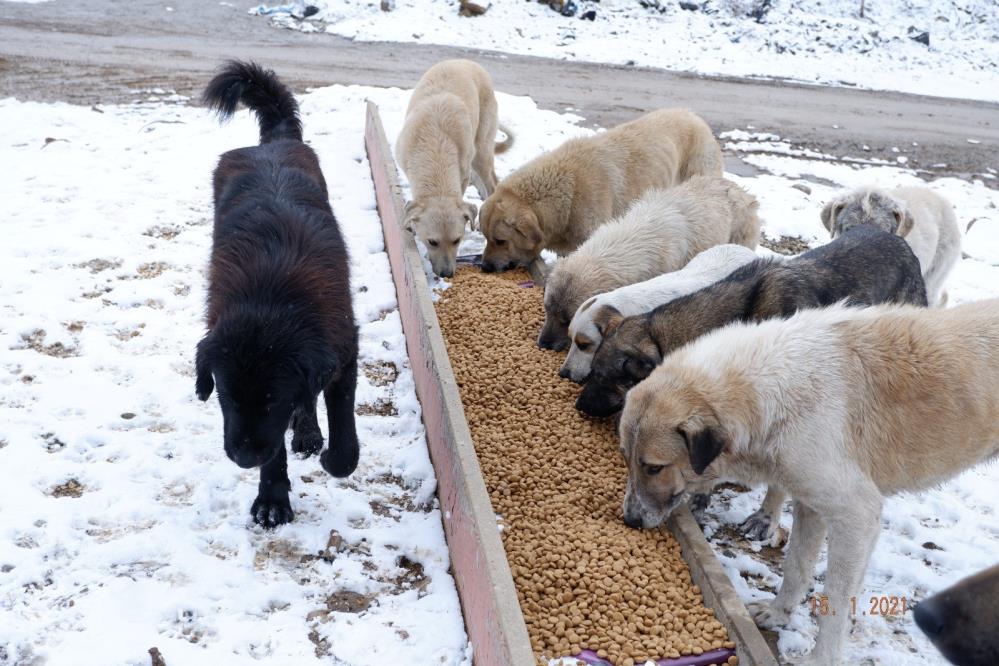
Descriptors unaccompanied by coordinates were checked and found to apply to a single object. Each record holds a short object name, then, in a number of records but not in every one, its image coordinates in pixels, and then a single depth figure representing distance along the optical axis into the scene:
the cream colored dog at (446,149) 7.21
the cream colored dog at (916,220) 6.68
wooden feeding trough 3.04
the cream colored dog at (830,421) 3.49
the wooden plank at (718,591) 3.34
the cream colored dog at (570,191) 7.13
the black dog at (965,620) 2.29
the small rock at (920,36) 23.23
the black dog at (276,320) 3.33
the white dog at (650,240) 5.82
